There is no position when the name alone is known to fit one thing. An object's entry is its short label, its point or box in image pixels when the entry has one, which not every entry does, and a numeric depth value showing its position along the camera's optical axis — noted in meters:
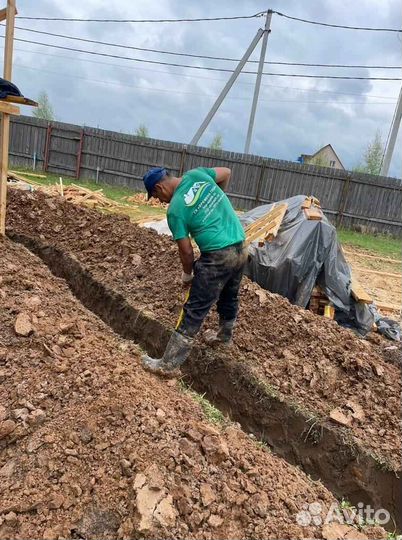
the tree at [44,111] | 43.88
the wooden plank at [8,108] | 4.93
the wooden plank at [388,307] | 7.00
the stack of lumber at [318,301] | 6.07
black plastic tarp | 5.96
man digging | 3.30
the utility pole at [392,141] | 15.06
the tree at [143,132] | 45.52
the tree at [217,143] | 45.78
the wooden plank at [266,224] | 6.44
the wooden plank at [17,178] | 12.23
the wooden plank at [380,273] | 9.20
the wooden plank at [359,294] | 5.85
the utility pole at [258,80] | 17.11
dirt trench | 3.37
